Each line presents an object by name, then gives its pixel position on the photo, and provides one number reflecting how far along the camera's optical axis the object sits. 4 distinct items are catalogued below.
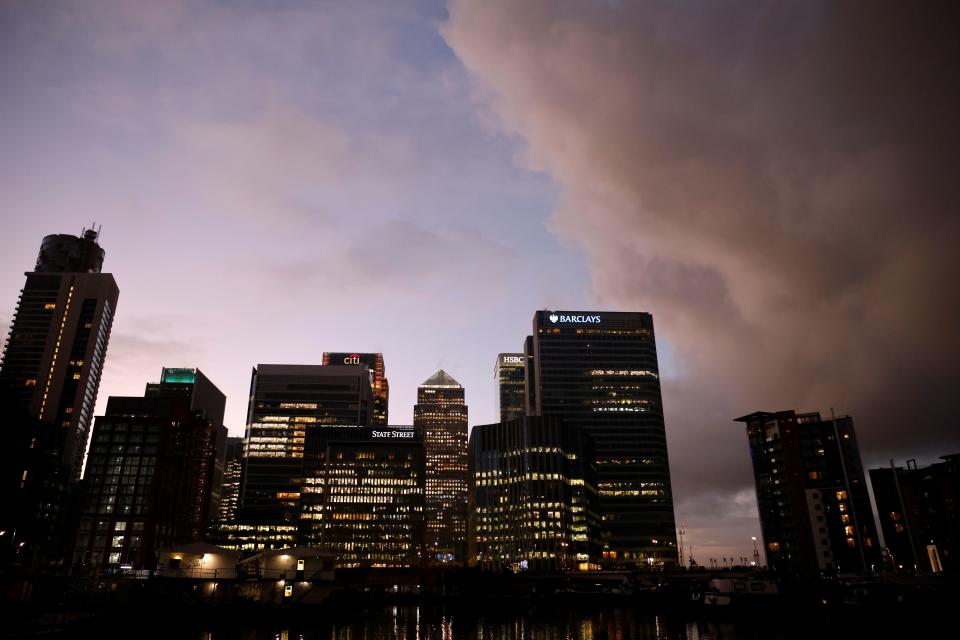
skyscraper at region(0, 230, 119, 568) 137.25
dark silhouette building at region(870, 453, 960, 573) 173.38
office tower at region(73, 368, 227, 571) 195.75
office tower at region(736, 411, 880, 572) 196.57
